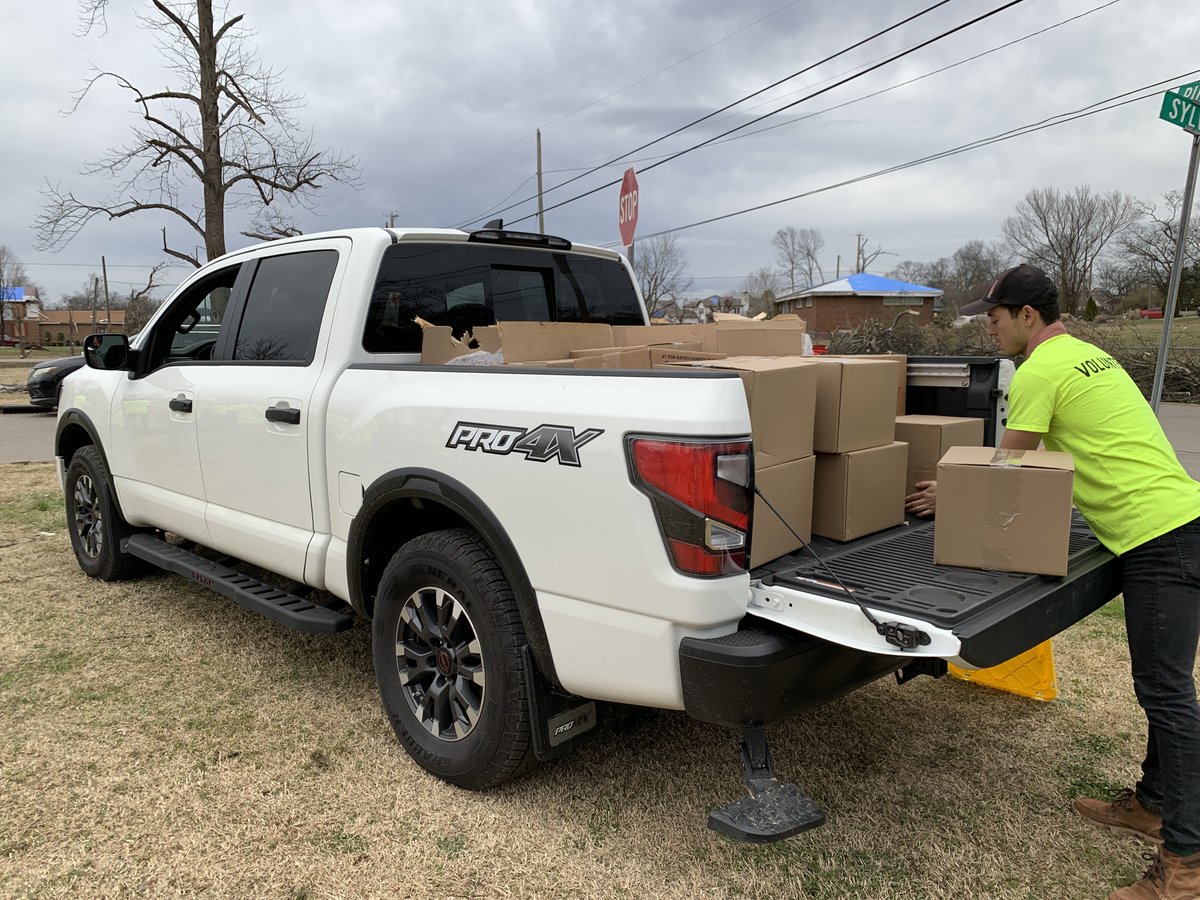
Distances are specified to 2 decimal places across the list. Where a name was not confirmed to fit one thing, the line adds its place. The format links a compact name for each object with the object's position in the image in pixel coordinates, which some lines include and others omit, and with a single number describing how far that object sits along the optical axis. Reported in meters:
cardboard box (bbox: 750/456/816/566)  2.65
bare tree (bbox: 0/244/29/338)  69.55
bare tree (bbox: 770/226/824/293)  77.25
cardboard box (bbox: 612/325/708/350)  3.82
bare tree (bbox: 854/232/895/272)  73.38
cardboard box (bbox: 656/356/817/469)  2.58
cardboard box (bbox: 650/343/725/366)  3.08
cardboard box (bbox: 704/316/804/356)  3.44
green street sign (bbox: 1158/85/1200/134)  4.97
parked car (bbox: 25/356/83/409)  16.69
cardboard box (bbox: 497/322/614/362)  3.29
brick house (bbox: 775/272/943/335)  44.91
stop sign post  7.56
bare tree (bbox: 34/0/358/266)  12.16
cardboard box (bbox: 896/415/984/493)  3.43
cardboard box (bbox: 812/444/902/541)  2.96
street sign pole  5.22
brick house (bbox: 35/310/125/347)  70.74
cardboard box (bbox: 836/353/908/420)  3.79
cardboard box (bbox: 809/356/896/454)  2.89
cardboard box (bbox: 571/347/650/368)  3.05
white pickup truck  2.33
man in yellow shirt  2.56
